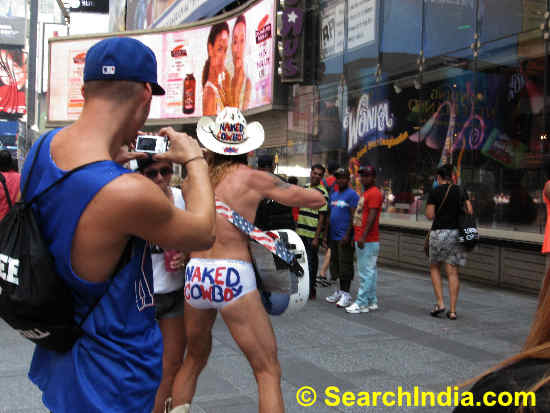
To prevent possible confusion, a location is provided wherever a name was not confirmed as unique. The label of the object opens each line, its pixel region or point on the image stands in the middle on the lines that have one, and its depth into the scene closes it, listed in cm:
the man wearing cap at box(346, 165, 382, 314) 831
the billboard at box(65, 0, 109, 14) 7131
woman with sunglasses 392
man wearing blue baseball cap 185
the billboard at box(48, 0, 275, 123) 2284
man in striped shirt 920
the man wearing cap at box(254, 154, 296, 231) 744
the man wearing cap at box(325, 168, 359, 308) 886
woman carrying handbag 802
